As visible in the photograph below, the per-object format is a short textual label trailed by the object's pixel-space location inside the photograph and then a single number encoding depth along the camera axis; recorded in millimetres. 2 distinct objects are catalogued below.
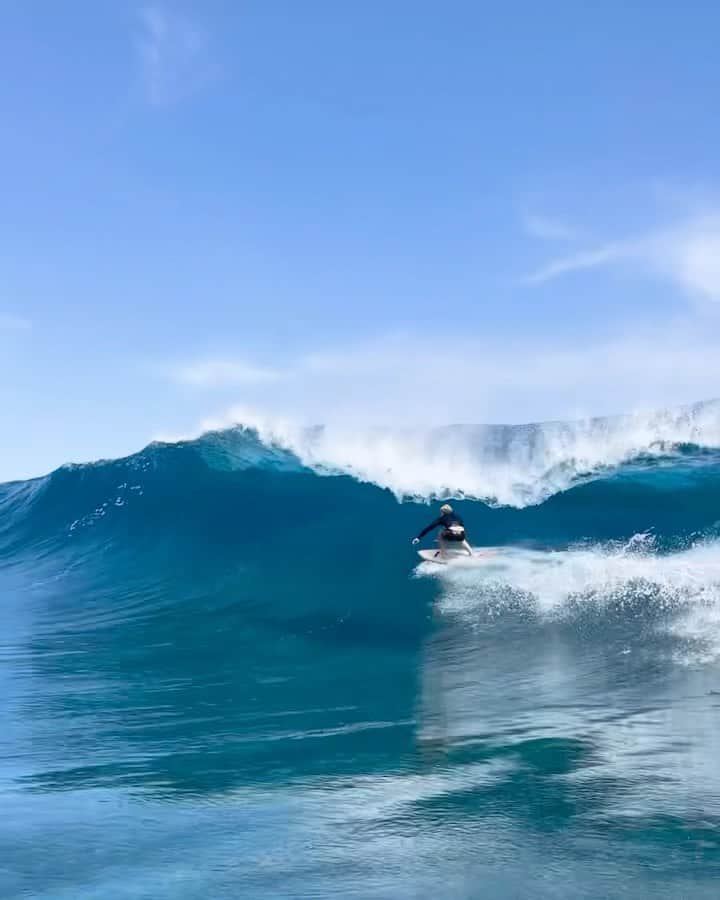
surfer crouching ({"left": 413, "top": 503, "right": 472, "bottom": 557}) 16578
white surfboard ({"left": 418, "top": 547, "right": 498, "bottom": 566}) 16609
